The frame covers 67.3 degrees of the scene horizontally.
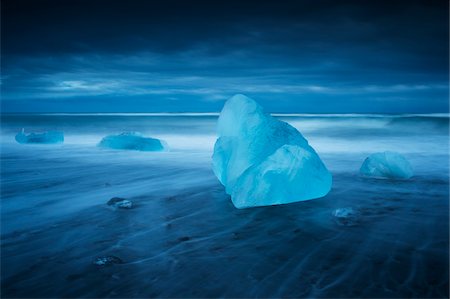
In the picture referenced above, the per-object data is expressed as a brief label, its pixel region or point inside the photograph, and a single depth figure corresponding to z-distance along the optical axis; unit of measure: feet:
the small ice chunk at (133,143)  31.89
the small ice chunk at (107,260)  8.43
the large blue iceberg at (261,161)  13.35
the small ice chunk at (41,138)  38.42
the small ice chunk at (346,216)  11.46
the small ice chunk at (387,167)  18.29
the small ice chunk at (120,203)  13.14
